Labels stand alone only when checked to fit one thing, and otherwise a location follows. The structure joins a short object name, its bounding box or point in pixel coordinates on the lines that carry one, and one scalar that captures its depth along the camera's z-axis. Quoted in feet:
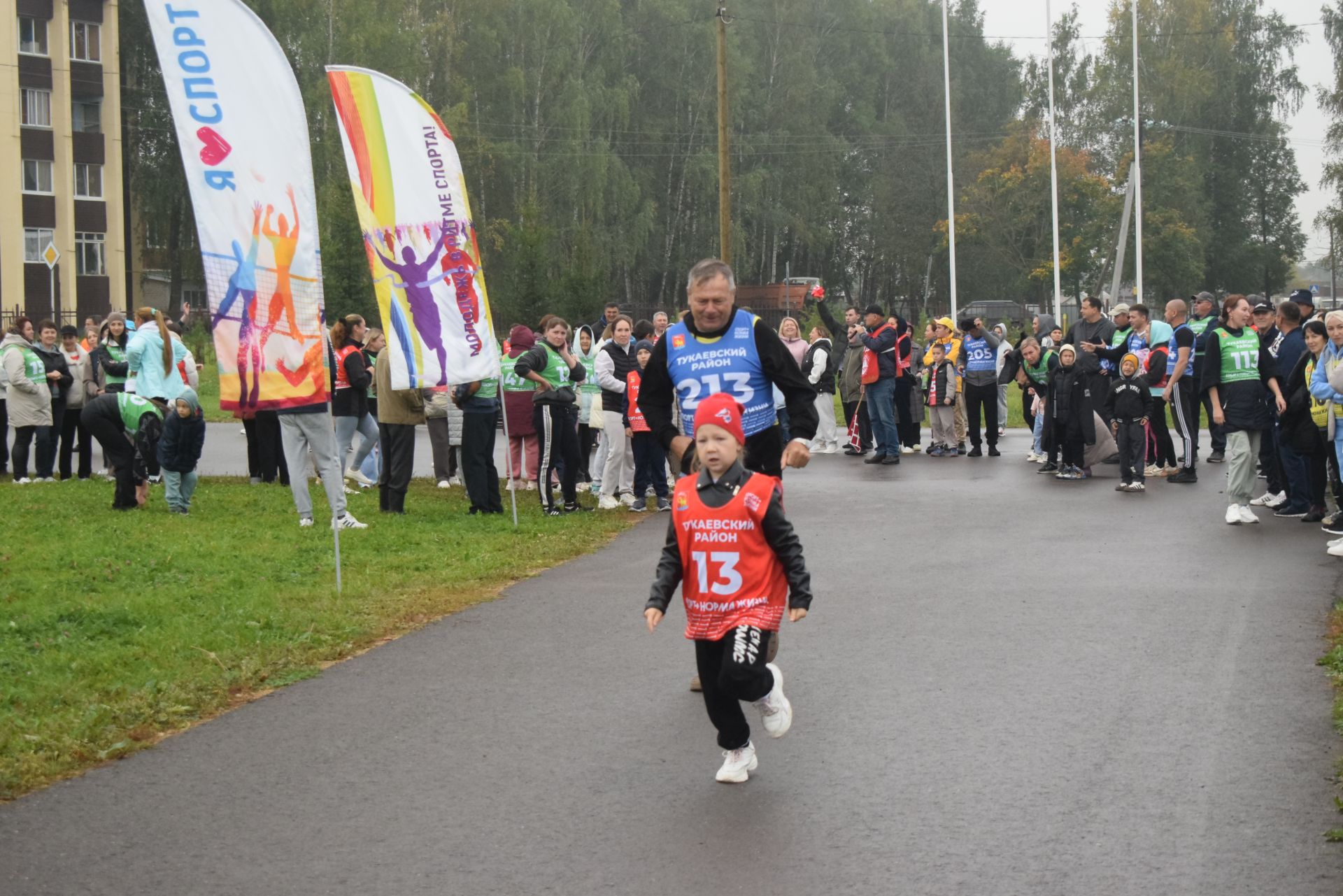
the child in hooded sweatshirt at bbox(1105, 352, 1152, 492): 54.95
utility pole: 107.55
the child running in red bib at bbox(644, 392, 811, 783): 19.69
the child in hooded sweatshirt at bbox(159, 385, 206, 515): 48.78
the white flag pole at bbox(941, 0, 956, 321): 155.22
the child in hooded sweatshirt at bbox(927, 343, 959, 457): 70.08
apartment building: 194.49
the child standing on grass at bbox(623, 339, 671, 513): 51.83
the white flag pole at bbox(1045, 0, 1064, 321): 153.28
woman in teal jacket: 51.26
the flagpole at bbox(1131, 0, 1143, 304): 171.01
